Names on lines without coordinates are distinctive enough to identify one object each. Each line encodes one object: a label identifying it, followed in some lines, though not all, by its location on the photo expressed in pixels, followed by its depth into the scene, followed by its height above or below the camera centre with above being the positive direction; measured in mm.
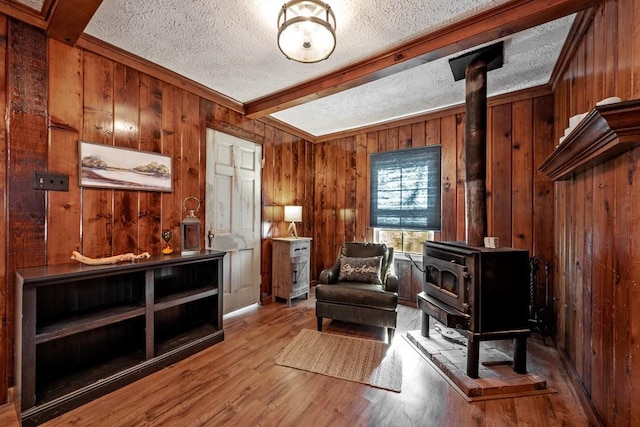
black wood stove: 2004 -629
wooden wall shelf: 1080 +374
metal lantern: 2635 -196
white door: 3162 +41
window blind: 3633 +373
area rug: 2078 -1227
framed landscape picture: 2141 +395
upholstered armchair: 2664 -768
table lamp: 4020 +22
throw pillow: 3088 -637
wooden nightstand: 3740 -743
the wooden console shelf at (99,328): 1598 -878
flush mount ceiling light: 1680 +1154
